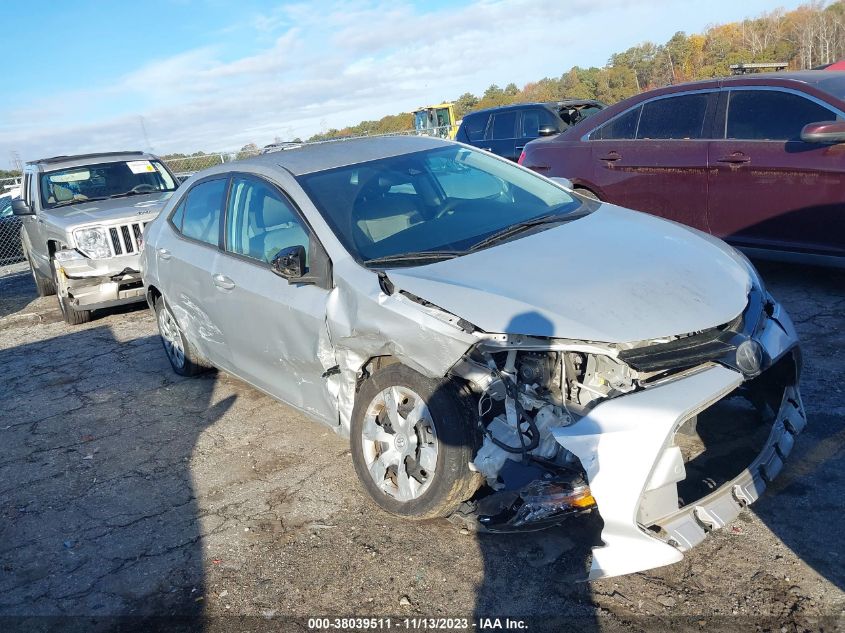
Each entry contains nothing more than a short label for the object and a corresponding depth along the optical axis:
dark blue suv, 12.62
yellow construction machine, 26.97
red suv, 5.55
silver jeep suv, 8.11
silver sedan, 2.69
